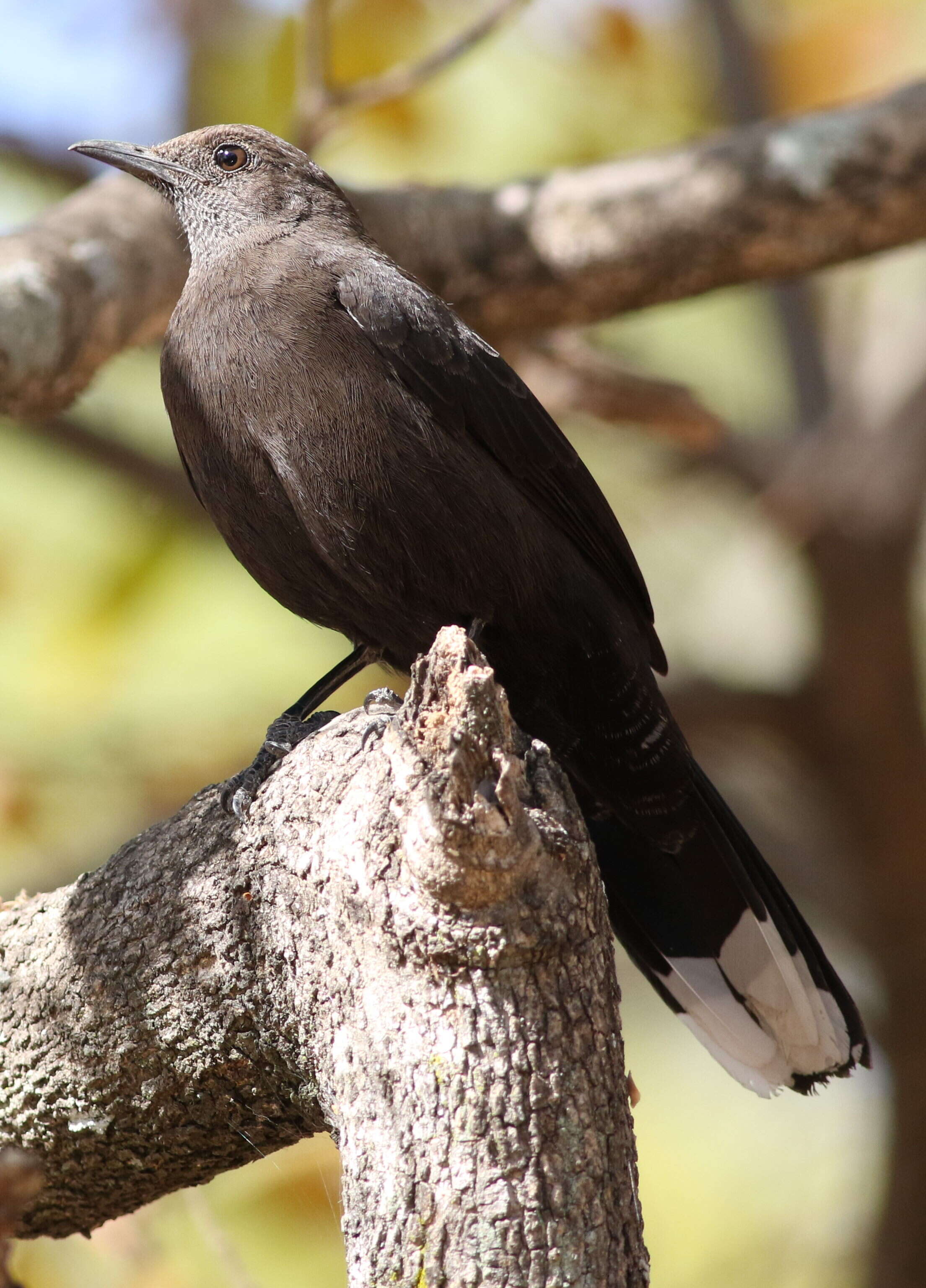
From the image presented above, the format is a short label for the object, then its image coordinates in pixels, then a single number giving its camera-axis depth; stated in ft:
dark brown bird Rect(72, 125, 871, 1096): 22.44
